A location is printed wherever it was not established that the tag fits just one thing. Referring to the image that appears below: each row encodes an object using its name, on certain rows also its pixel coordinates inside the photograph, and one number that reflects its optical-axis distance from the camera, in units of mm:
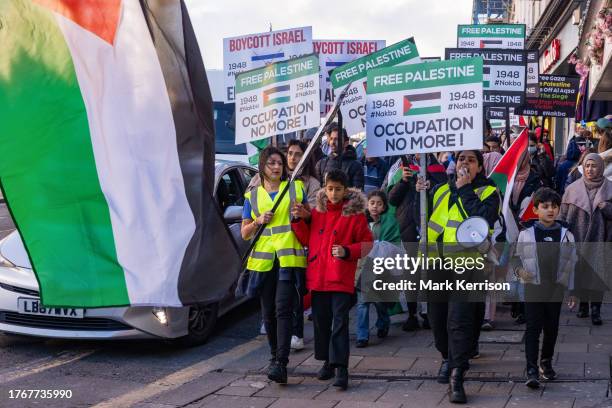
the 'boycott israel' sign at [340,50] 14961
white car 7922
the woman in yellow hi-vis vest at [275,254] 7152
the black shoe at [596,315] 9133
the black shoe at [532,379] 6684
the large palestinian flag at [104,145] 3395
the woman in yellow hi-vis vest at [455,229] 6602
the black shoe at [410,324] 9078
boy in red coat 6910
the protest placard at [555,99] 17766
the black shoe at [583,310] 9602
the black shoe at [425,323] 9164
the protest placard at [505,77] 13047
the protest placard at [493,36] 16172
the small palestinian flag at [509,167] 7914
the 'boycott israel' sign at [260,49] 13680
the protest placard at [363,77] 11102
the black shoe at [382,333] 8758
